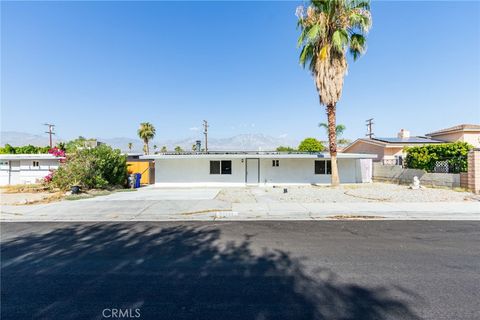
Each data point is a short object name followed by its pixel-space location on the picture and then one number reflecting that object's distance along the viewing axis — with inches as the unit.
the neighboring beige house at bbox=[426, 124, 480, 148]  879.7
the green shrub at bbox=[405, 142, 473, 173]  509.0
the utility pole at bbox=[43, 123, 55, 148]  1655.5
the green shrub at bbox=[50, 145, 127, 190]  530.3
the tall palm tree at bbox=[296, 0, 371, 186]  554.9
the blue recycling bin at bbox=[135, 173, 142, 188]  652.9
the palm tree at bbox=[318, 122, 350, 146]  1675.7
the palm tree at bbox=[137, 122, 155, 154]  1695.4
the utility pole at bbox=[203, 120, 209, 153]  1392.7
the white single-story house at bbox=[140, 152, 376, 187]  697.0
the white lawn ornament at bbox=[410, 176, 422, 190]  521.9
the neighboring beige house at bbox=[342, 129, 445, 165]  860.6
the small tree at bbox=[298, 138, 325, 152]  1403.7
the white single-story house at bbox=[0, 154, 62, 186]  788.0
